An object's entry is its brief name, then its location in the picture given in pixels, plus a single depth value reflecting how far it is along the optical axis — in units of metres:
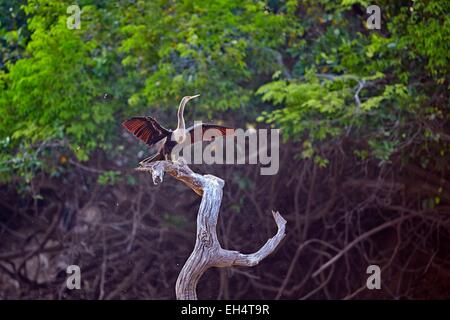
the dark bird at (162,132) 9.82
